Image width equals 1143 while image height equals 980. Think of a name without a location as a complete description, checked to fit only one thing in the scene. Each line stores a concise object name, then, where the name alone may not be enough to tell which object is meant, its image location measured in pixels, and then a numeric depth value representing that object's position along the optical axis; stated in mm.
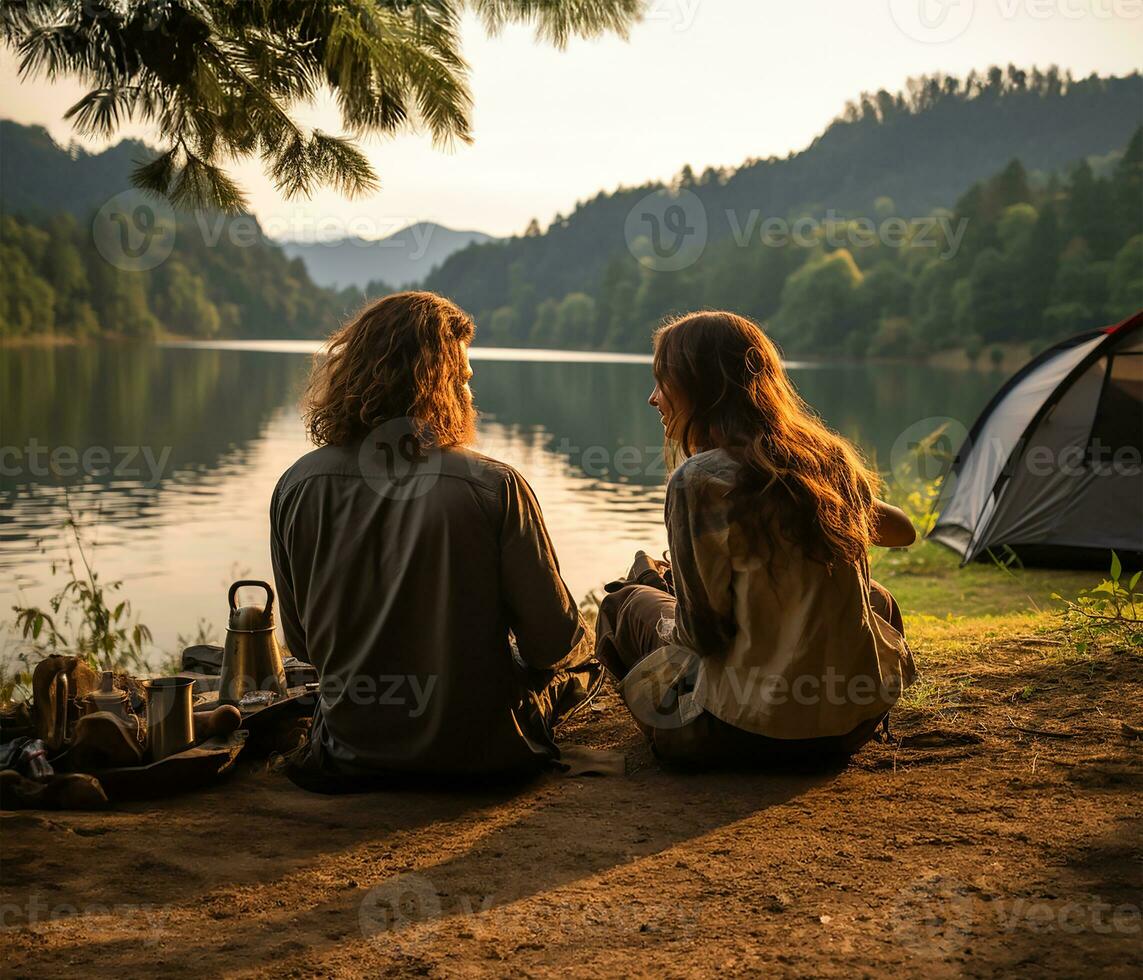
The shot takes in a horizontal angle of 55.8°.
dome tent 8109
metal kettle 3795
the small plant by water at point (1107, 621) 4445
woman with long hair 2988
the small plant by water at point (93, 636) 5953
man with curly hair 3150
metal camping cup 3266
